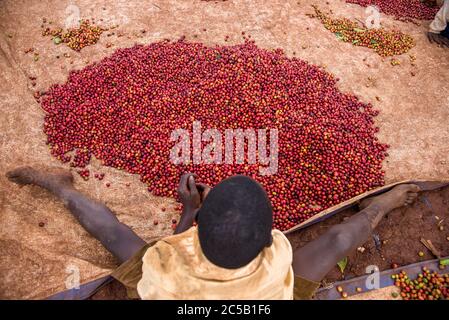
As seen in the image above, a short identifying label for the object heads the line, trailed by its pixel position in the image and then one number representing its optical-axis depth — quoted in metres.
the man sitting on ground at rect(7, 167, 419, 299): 1.68
